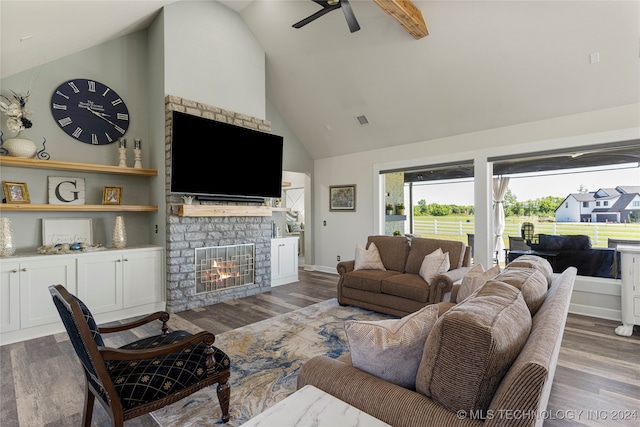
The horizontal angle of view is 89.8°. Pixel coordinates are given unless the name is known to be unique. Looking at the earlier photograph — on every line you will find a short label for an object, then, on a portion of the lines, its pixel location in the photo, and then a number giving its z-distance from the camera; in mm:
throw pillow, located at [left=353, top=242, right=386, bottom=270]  4516
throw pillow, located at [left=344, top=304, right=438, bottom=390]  1261
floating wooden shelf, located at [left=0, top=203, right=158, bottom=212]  3418
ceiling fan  3256
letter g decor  3949
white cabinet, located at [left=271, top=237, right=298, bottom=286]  5750
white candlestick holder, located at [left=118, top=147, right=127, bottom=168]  4270
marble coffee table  1008
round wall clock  4035
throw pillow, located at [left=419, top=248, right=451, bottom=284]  3820
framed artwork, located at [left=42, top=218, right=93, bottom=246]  3862
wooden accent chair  1520
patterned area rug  2125
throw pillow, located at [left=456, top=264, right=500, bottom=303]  2598
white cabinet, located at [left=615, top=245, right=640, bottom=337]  3445
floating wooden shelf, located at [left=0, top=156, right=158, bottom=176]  3453
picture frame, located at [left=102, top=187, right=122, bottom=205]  4230
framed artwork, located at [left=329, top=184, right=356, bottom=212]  6668
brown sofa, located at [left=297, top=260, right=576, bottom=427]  884
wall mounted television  4195
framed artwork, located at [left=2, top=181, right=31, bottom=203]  3557
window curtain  5066
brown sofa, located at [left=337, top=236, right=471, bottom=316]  3695
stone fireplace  4289
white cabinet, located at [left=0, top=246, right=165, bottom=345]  3250
